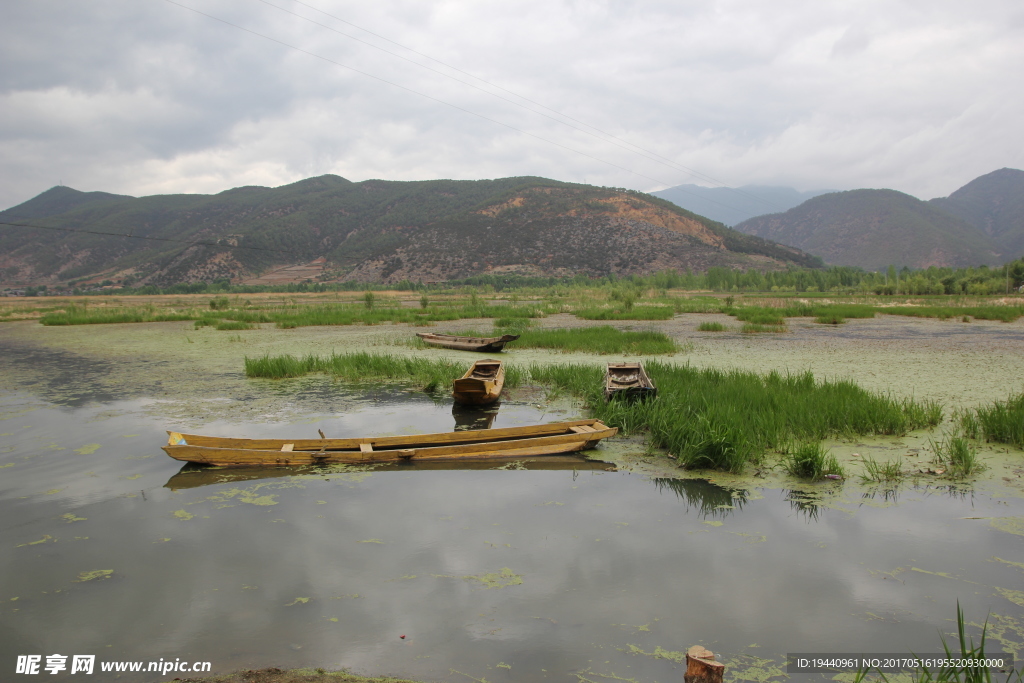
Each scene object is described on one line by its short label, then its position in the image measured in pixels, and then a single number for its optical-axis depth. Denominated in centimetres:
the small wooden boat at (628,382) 878
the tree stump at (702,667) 257
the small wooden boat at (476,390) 966
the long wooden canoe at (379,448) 663
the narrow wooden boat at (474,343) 1627
